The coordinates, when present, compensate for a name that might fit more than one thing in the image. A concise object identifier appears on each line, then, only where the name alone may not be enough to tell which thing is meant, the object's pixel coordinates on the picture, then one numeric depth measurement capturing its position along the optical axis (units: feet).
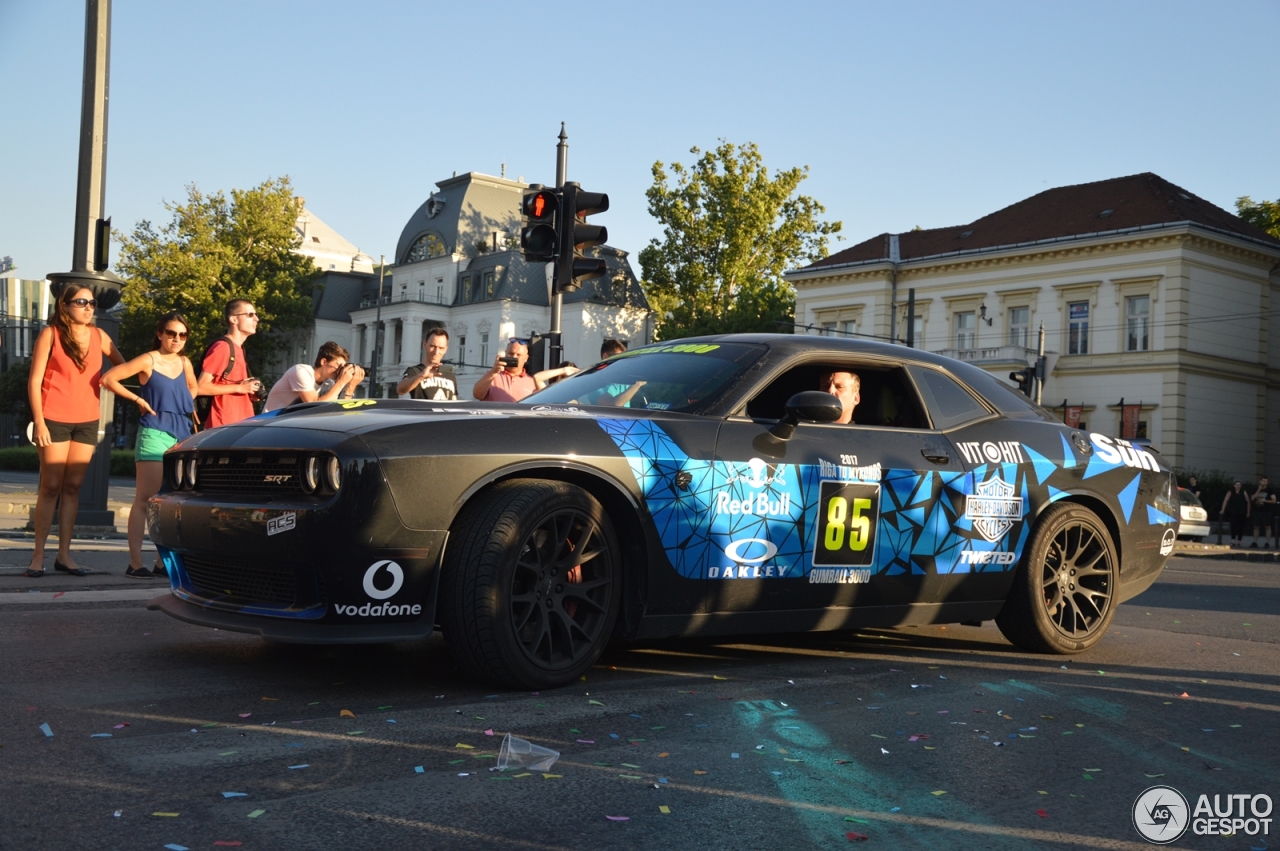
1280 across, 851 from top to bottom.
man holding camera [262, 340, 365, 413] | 25.67
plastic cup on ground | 11.54
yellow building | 152.25
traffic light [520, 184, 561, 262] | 34.68
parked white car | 84.99
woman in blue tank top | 25.05
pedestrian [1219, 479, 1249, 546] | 98.43
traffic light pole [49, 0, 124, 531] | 33.53
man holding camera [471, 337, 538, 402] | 28.40
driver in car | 19.42
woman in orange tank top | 24.79
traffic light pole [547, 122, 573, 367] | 35.01
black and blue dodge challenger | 14.19
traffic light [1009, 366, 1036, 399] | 88.69
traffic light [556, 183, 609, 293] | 34.45
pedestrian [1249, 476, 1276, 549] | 102.31
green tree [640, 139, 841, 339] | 202.39
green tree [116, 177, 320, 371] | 216.74
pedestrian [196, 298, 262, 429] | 26.37
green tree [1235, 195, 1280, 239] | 177.17
